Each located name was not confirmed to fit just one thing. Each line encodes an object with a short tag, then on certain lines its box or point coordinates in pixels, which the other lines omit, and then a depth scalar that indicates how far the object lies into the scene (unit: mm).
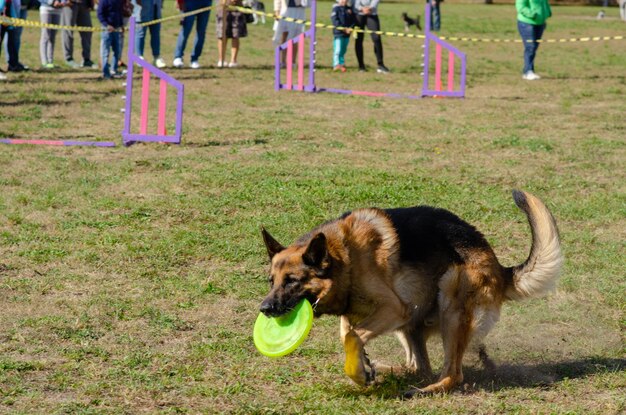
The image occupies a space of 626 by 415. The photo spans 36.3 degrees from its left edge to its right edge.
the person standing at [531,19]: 18797
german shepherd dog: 5168
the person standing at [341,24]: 20047
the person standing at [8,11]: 16631
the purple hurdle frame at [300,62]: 17609
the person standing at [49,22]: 18375
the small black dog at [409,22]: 31672
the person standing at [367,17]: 19734
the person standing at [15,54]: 18500
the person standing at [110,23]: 17453
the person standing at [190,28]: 20188
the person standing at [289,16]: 19922
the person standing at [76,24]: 18938
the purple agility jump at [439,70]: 16578
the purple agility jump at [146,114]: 12094
